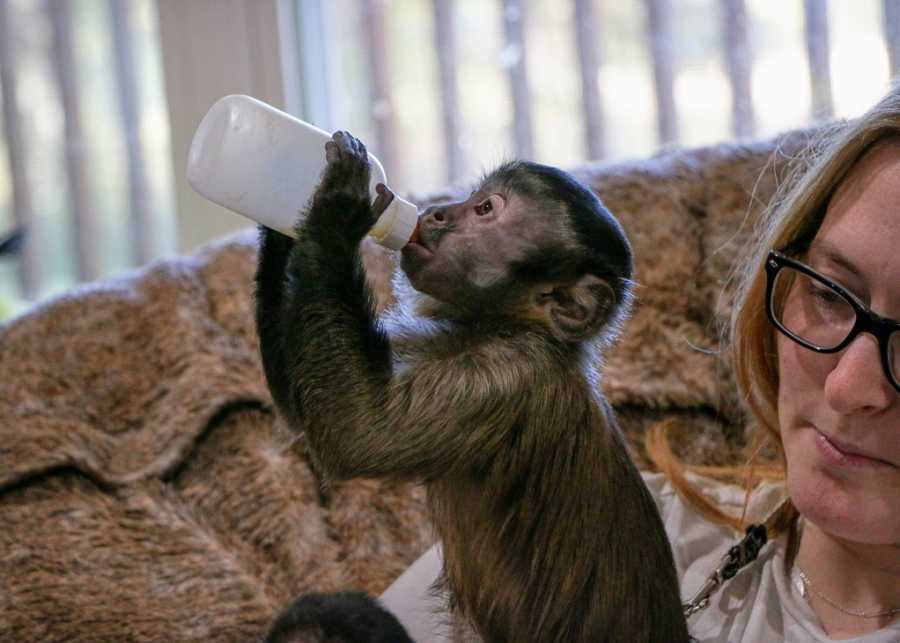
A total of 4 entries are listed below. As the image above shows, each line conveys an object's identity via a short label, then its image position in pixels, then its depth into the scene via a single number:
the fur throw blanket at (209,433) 1.75
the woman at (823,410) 1.21
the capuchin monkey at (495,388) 1.24
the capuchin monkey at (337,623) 1.29
